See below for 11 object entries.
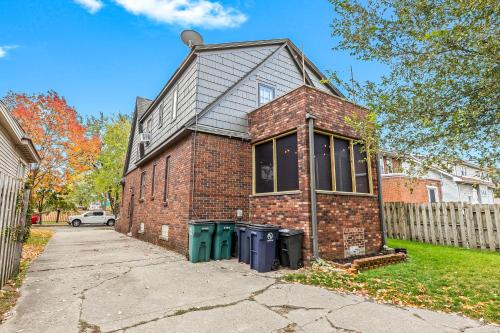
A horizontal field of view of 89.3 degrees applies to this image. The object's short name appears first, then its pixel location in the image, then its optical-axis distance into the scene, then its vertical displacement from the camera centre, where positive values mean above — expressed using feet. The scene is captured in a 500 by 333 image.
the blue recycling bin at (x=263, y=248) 20.10 -3.46
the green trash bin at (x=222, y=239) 24.79 -3.33
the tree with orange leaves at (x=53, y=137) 55.01 +15.74
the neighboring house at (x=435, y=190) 55.83 +3.60
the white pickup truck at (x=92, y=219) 85.10 -4.47
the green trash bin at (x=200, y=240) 23.73 -3.24
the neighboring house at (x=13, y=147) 27.96 +8.51
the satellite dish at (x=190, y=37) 37.67 +24.97
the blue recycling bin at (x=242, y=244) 22.65 -3.47
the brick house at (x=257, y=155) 23.43 +5.41
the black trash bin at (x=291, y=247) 20.73 -3.45
